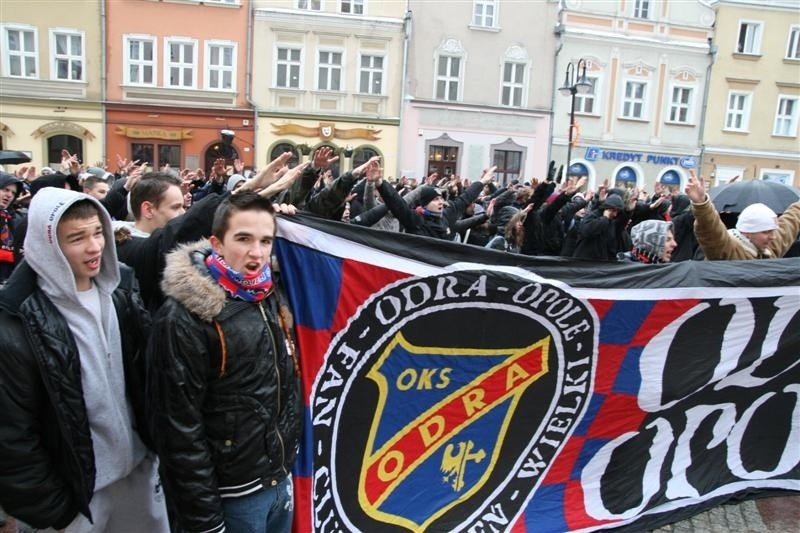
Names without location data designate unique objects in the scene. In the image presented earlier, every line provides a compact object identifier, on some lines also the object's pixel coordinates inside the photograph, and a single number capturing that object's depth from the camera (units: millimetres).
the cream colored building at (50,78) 21125
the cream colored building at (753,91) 26188
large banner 2850
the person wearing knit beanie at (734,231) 4055
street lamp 13075
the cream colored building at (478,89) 24062
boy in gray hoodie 1923
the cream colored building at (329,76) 22859
